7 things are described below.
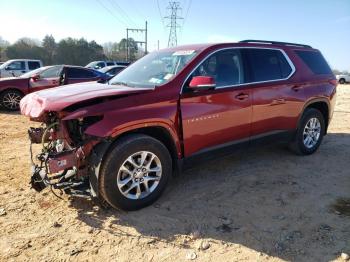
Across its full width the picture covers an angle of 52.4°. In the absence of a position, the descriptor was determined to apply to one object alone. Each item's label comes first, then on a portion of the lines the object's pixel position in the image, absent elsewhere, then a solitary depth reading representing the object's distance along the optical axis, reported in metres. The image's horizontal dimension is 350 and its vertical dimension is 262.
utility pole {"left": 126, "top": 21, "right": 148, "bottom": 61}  56.91
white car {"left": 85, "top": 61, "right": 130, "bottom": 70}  27.28
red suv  3.67
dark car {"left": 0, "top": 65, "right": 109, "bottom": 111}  10.93
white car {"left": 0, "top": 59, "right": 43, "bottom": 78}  18.78
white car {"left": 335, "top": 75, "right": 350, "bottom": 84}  40.25
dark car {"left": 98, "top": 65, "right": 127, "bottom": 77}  18.53
